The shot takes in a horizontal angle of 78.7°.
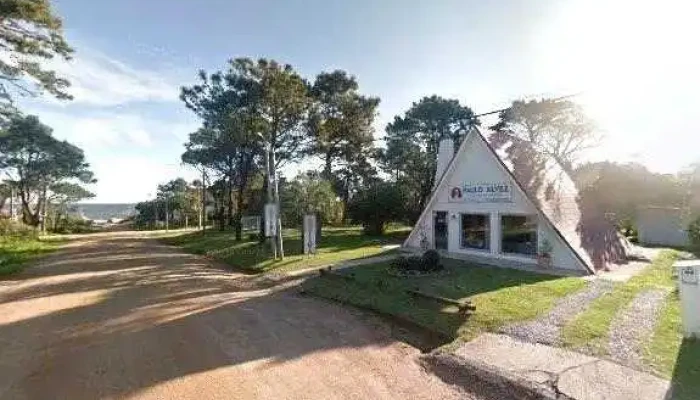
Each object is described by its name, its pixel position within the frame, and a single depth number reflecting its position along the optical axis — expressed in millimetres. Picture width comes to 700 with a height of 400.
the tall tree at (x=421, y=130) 39562
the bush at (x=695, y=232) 13776
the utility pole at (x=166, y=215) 57450
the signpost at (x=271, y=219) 20266
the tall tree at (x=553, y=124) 38531
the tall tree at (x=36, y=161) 42531
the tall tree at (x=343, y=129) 33250
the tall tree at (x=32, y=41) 17047
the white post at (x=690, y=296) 7945
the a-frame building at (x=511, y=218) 16359
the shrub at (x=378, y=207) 31859
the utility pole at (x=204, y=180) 41675
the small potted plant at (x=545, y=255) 16234
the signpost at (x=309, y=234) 20517
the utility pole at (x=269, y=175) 20861
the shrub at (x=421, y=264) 15539
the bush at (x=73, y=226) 54250
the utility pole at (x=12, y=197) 46938
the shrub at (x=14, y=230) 32688
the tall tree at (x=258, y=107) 24844
